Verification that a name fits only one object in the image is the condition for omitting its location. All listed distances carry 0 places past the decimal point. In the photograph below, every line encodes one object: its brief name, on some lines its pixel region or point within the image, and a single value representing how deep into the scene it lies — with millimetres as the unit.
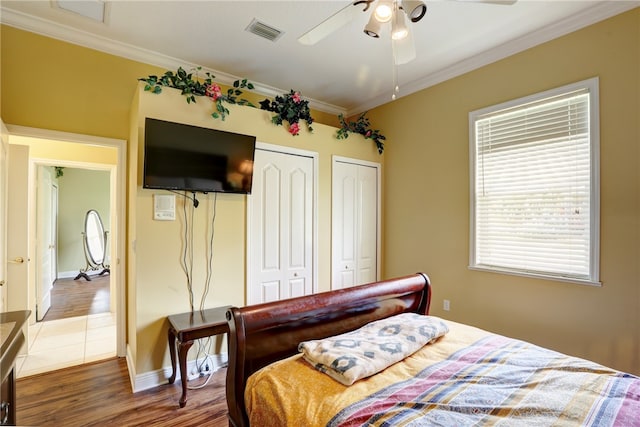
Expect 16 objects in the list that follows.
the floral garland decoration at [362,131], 3650
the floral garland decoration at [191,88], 2475
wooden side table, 2238
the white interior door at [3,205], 2305
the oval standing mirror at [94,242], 6922
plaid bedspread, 1052
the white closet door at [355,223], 3662
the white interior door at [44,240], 3777
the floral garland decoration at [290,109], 3146
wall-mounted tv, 2396
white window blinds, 2445
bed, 1089
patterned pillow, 1295
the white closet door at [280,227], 3037
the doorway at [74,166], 2785
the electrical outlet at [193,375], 2610
